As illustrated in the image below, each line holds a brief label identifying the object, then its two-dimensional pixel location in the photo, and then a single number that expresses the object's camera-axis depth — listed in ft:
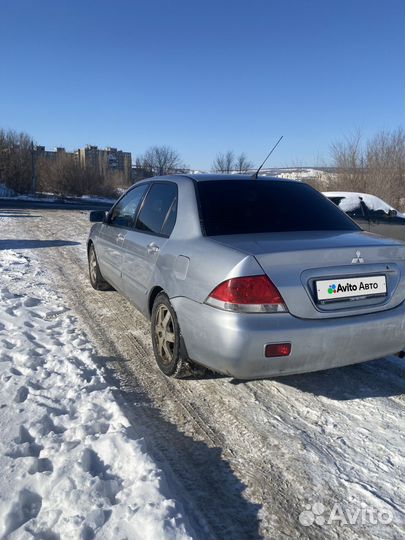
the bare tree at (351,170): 75.51
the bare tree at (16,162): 128.57
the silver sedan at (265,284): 8.61
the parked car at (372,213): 24.77
